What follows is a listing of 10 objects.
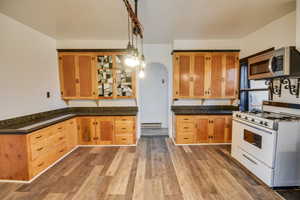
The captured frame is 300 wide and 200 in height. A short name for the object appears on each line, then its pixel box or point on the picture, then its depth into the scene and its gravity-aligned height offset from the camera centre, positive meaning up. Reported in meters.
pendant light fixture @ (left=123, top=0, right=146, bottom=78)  1.93 +0.55
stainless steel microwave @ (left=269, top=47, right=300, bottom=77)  1.98 +0.43
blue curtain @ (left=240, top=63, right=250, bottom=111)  3.78 +0.20
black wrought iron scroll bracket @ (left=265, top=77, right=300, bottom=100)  2.36 +0.12
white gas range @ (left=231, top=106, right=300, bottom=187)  2.01 -0.78
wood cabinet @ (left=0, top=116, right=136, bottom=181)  2.29 -0.92
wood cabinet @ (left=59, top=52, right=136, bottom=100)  3.74 +0.48
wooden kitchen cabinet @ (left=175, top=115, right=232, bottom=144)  3.70 -0.87
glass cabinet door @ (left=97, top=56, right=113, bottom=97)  3.77 +0.51
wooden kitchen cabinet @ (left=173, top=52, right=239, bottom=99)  3.79 +0.50
